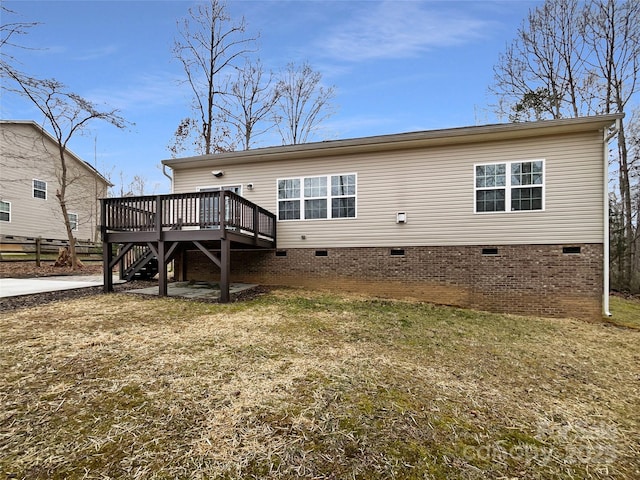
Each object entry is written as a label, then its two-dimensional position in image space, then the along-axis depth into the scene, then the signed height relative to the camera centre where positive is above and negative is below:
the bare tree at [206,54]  16.42 +10.16
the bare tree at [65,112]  11.71 +5.32
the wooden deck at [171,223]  7.14 +0.42
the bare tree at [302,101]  19.33 +8.84
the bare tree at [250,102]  18.45 +8.44
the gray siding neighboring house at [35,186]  15.38 +3.01
